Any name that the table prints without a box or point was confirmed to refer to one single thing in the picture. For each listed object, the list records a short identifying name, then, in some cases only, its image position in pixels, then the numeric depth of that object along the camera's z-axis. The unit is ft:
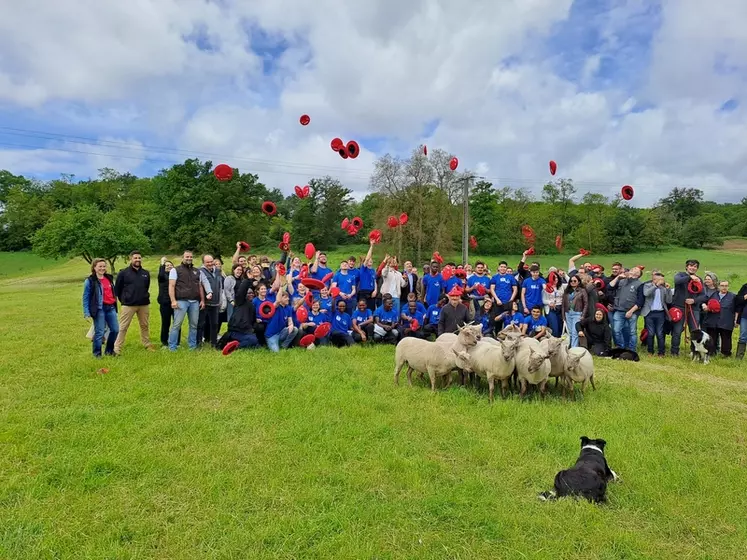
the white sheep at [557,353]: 26.84
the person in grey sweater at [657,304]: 38.40
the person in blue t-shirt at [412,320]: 40.50
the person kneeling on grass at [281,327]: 36.60
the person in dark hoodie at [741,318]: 37.29
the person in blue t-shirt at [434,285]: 42.57
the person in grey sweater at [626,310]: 38.52
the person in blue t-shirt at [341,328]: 39.63
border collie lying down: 15.92
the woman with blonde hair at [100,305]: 31.07
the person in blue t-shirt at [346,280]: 41.57
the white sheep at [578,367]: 27.04
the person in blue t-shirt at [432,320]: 41.00
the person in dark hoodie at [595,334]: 38.32
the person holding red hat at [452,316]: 36.99
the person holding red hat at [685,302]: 38.12
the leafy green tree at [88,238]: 122.72
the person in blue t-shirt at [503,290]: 40.93
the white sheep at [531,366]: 25.63
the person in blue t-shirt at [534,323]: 36.96
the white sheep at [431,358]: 27.96
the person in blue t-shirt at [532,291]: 39.60
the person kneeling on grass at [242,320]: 36.45
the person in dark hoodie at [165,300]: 36.22
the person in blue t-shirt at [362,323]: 40.29
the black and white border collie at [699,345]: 36.63
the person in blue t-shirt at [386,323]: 40.45
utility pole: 107.96
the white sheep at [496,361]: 26.32
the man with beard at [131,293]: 33.73
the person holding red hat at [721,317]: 37.42
